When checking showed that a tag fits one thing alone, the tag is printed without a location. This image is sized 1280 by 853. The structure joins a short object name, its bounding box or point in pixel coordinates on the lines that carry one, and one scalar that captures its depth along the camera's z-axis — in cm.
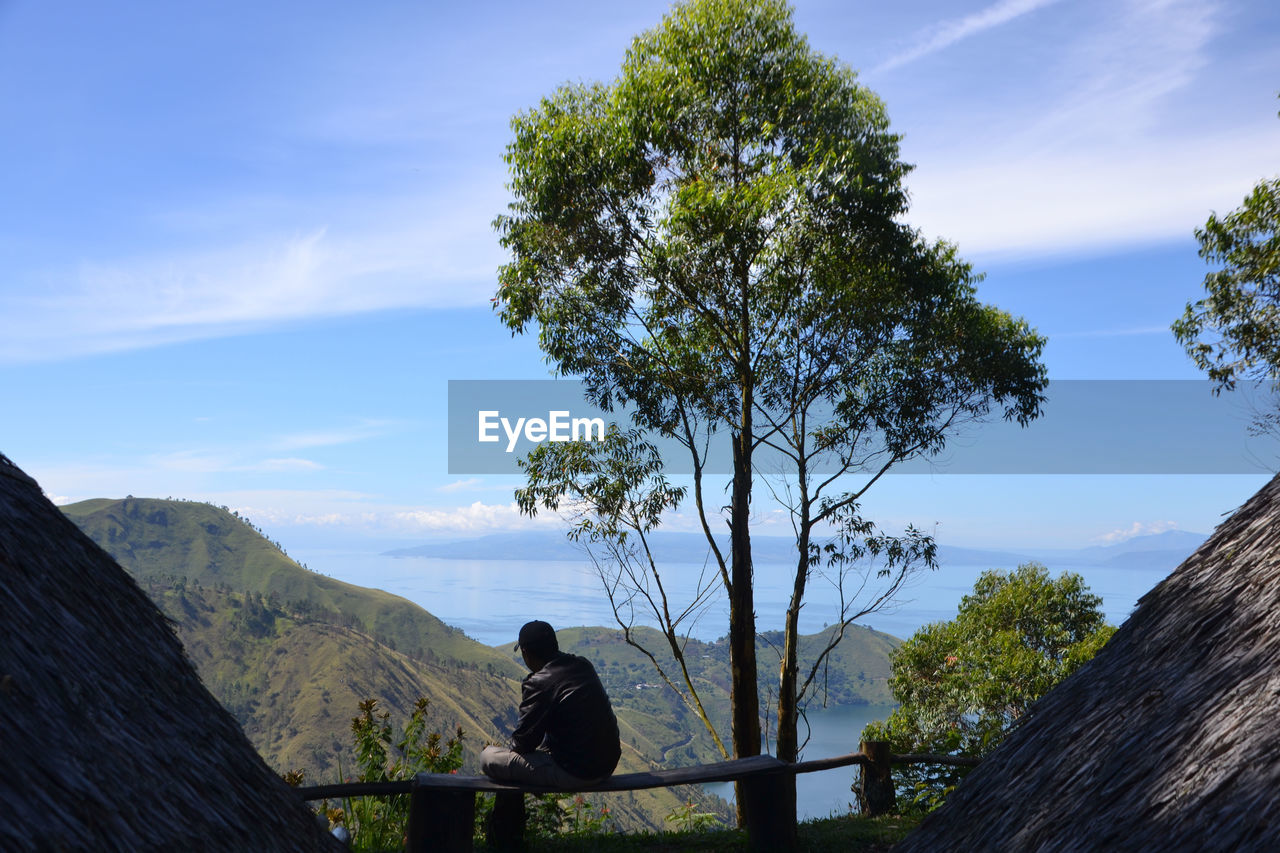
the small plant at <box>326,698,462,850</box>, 753
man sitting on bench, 595
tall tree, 1126
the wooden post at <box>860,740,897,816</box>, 818
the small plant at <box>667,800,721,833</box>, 853
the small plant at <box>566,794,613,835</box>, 763
